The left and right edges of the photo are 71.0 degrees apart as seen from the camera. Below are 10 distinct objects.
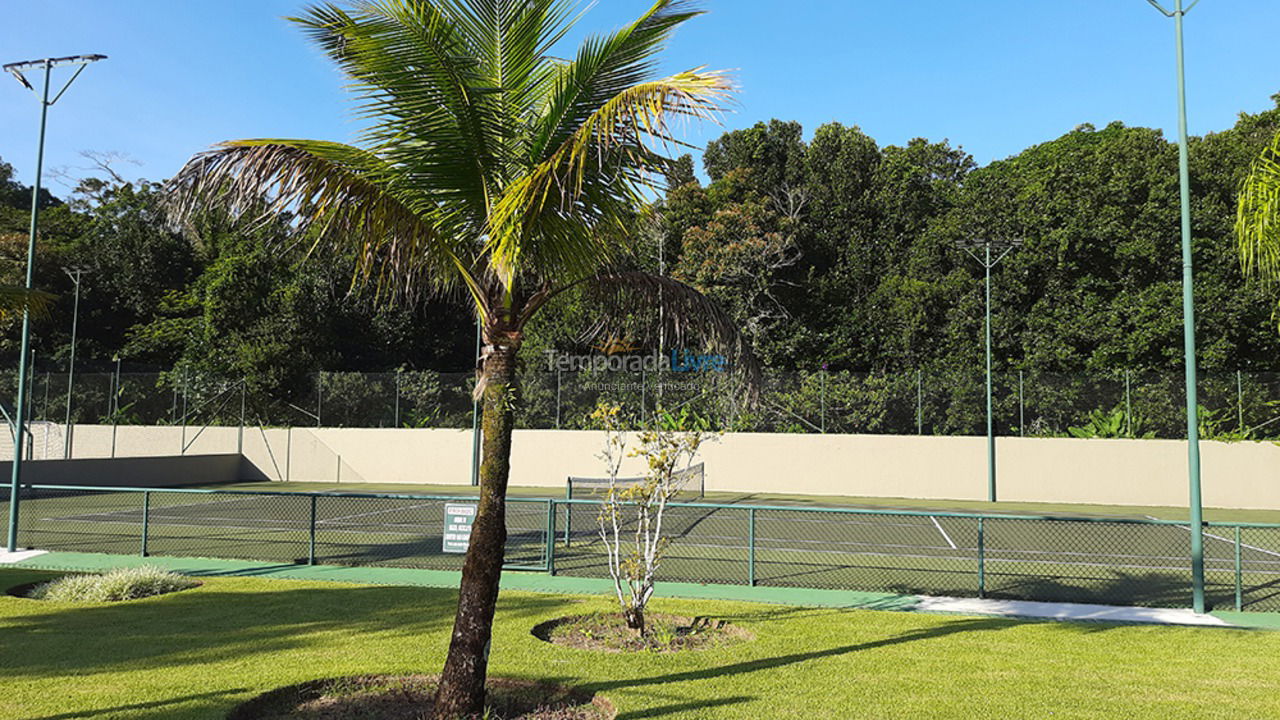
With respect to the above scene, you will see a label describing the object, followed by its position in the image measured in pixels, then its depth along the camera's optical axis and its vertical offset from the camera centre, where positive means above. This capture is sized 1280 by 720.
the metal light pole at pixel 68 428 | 33.29 -0.45
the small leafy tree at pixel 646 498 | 8.73 -0.74
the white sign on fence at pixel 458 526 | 11.95 -1.39
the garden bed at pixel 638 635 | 8.43 -2.05
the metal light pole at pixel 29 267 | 13.80 +2.39
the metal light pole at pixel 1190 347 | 10.35 +1.04
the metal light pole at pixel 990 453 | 26.58 -0.66
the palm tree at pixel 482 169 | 5.98 +1.75
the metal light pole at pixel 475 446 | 30.92 -0.80
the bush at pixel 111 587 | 10.57 -2.04
